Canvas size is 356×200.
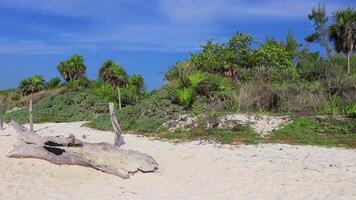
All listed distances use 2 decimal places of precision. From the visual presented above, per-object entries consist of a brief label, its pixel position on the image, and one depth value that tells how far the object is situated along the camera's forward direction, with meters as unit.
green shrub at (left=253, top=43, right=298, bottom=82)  28.05
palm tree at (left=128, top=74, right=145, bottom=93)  35.91
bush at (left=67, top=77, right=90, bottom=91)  35.56
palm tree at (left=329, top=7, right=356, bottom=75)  36.50
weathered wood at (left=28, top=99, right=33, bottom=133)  19.68
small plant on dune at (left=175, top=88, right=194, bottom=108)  22.02
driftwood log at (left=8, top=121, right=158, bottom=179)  12.32
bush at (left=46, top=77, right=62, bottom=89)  38.96
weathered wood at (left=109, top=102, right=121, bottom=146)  15.22
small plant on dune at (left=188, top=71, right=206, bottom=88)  22.78
